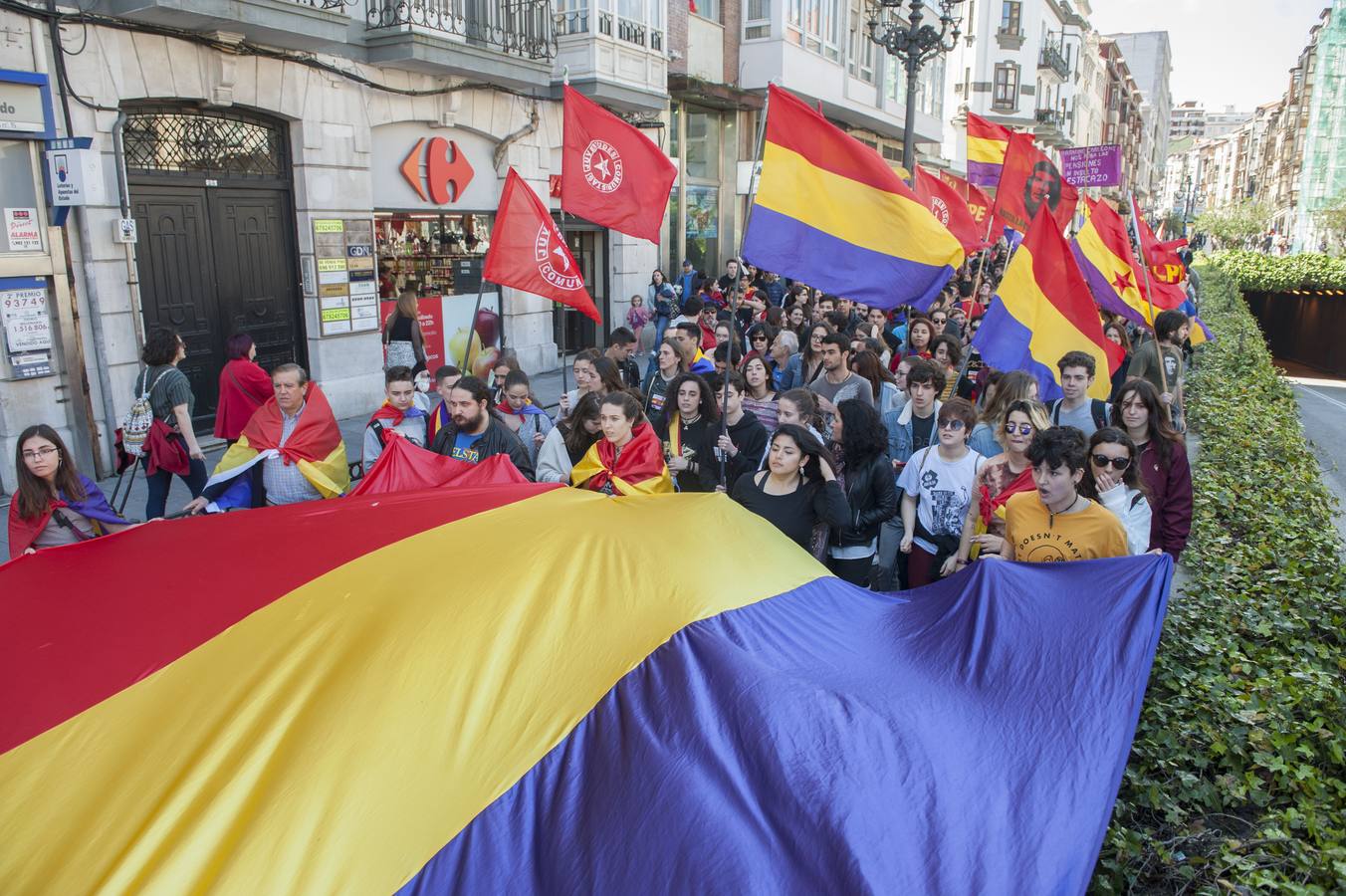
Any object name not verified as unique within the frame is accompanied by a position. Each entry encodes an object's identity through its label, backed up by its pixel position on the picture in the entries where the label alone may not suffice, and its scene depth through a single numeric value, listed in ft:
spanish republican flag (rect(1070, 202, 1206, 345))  26.63
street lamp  46.01
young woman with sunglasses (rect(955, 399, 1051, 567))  16.35
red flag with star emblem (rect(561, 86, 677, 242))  24.66
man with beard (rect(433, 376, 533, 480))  19.33
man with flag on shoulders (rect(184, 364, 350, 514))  19.10
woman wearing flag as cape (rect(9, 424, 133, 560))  15.78
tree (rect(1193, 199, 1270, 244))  224.94
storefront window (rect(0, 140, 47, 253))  28.89
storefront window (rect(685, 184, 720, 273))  72.49
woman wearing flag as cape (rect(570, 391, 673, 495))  18.65
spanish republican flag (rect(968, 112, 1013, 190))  39.24
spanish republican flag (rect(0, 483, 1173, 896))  8.21
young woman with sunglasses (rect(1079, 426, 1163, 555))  14.44
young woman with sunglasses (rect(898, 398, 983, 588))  17.42
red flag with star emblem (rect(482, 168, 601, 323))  24.53
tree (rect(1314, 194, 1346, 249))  142.95
